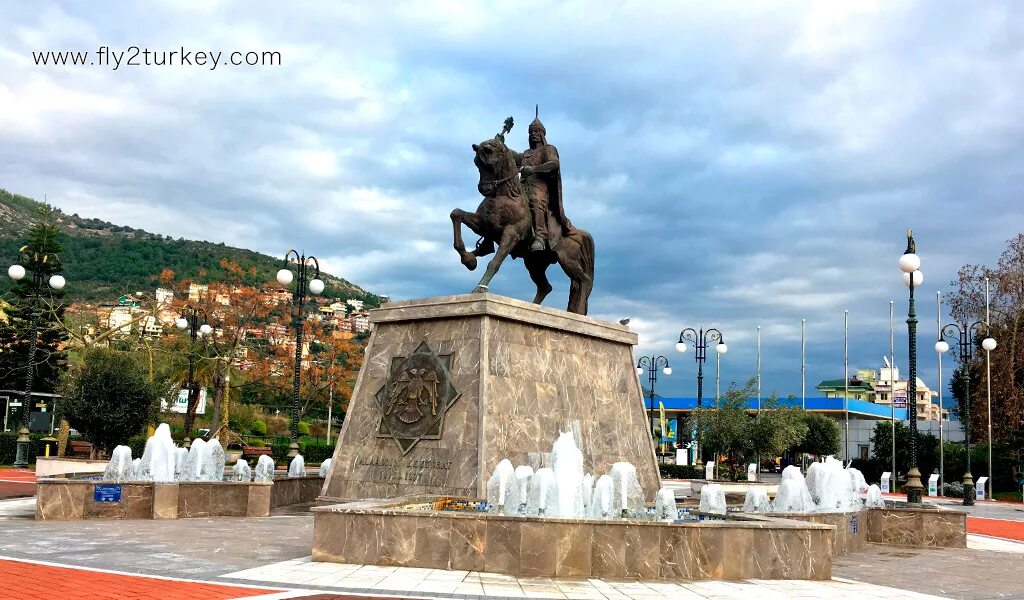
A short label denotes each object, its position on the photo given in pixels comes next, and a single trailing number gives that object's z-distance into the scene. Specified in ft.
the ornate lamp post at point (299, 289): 69.15
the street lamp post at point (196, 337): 119.21
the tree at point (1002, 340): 134.10
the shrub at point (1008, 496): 119.85
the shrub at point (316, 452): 116.78
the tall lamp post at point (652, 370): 135.74
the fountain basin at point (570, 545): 29.55
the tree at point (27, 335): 158.81
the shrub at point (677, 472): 130.31
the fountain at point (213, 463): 53.93
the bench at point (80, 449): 115.34
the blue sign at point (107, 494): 45.21
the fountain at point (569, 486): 34.42
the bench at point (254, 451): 109.50
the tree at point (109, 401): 95.30
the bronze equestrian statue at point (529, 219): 51.80
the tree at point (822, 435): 173.27
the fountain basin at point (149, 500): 44.42
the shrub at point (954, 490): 116.88
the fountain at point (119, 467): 51.06
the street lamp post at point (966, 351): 94.22
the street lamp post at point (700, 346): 119.14
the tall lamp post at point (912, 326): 57.79
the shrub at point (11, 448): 111.86
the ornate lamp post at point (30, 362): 89.51
